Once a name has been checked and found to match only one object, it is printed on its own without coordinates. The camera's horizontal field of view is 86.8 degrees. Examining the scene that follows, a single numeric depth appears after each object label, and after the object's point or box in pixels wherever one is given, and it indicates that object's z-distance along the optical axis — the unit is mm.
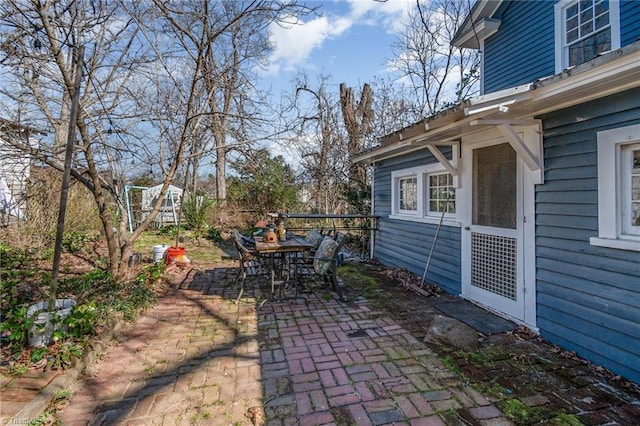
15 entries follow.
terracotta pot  4418
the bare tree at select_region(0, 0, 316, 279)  3531
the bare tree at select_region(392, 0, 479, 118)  9609
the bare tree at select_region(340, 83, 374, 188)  10992
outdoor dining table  4176
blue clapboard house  2508
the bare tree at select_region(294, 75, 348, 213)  11094
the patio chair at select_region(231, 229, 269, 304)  4379
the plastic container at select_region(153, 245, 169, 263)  6297
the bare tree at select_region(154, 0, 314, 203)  3992
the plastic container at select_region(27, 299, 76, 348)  2641
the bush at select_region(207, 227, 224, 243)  9478
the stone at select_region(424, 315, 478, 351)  2982
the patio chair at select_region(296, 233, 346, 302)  4266
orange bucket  6186
